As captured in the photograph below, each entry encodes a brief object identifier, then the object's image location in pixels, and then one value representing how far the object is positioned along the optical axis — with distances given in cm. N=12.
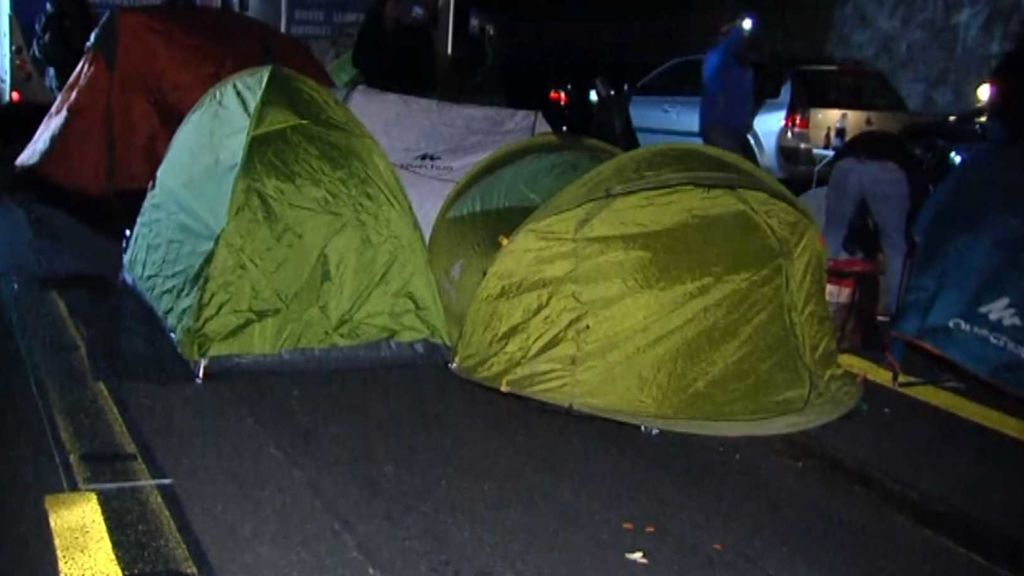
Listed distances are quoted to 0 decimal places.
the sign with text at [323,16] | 1470
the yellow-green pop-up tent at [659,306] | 634
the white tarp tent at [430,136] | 821
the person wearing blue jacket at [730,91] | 1060
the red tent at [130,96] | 1070
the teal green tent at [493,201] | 737
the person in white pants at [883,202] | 824
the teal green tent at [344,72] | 1188
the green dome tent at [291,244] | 669
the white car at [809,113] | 1410
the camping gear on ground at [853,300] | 768
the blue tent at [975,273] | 659
